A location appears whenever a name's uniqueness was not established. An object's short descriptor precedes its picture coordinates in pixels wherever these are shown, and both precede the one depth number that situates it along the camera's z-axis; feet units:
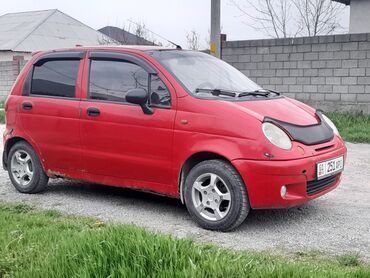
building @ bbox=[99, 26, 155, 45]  83.47
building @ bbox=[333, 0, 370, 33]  72.43
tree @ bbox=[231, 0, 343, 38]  91.30
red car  15.78
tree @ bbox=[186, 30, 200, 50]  105.97
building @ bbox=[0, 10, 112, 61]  117.60
